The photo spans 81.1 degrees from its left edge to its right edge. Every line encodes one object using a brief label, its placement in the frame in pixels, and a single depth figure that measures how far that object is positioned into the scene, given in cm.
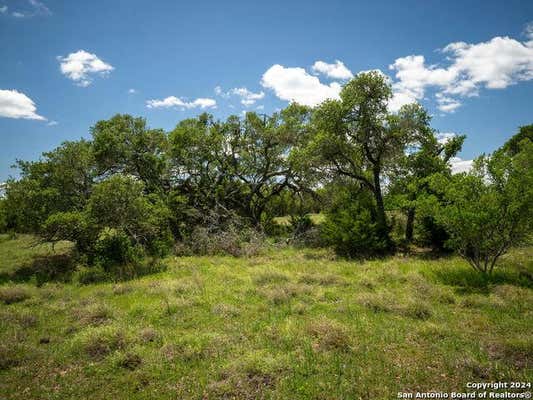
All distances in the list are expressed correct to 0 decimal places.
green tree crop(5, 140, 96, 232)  1686
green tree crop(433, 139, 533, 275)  1171
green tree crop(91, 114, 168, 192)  2264
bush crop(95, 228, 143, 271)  1714
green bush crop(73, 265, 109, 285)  1515
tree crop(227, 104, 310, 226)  2616
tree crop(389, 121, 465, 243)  1959
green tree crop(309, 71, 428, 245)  1967
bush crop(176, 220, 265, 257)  2030
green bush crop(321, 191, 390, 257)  1816
